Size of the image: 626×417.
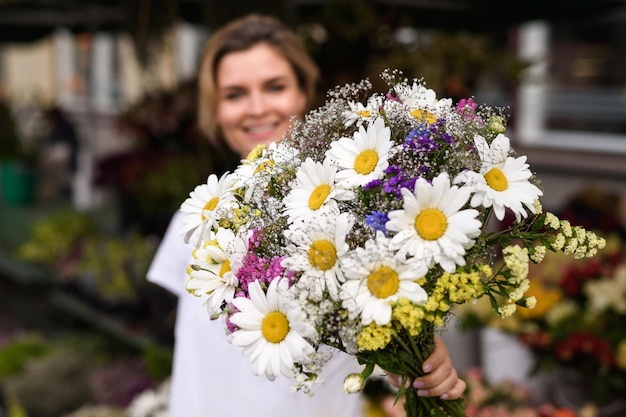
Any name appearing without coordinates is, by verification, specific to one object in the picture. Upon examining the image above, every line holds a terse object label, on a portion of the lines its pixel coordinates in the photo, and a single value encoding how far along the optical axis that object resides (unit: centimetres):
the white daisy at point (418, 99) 104
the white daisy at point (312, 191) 93
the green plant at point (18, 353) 405
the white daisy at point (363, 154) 93
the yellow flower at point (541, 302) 284
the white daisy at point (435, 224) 86
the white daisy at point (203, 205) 105
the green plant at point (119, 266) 406
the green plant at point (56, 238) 516
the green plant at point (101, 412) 323
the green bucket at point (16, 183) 732
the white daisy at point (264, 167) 104
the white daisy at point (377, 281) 86
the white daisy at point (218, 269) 97
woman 149
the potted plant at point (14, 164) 721
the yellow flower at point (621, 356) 254
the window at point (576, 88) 490
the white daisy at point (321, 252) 88
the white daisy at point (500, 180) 90
